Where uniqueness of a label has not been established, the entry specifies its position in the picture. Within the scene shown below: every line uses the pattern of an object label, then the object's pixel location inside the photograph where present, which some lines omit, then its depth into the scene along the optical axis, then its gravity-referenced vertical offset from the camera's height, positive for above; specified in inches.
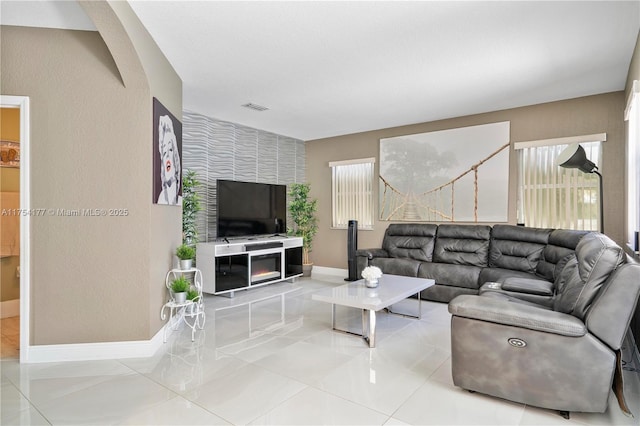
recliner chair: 72.6 -29.1
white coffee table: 118.2 -31.1
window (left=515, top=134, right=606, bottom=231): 166.1 +12.2
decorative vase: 140.0 -29.3
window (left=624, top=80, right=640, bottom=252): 118.6 +18.2
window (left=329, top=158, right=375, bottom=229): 244.2 +14.4
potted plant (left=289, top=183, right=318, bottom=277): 252.1 -3.3
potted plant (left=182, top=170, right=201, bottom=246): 180.9 +1.9
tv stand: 183.9 -29.7
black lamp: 137.9 +21.1
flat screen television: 200.1 +1.8
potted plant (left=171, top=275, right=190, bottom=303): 125.8 -29.1
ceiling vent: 183.3 +57.2
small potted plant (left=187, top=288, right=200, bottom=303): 132.0 -32.5
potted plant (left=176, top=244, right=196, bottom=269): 133.4 -17.6
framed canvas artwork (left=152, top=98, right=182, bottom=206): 118.2 +20.8
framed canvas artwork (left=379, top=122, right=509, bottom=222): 193.3 +22.5
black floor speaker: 219.9 -22.4
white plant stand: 125.2 -38.1
